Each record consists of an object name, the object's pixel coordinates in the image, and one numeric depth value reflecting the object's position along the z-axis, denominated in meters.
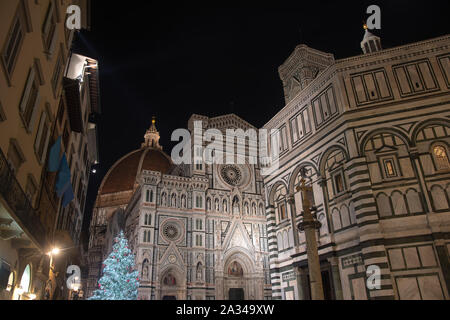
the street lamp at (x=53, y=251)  16.85
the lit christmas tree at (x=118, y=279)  29.05
